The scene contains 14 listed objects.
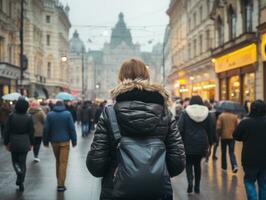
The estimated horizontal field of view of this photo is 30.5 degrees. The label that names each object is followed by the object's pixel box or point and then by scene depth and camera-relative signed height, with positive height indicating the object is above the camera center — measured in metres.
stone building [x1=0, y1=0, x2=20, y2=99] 33.88 +4.11
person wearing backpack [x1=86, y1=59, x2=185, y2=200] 3.51 -0.34
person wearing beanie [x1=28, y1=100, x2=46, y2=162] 14.37 -0.67
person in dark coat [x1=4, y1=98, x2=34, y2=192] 9.30 -0.74
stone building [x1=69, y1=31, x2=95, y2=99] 133.62 +9.24
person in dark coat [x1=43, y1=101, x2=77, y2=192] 9.53 -0.72
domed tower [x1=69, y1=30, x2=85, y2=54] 145.12 +17.07
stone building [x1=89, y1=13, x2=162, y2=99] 165.50 +15.89
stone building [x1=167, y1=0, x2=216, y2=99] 38.81 +4.87
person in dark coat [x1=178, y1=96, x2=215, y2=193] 8.92 -0.66
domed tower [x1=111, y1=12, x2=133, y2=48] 182.88 +25.44
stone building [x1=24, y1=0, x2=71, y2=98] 51.00 +6.44
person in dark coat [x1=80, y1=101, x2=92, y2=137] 25.81 -1.05
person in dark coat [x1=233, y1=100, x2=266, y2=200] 6.99 -0.69
